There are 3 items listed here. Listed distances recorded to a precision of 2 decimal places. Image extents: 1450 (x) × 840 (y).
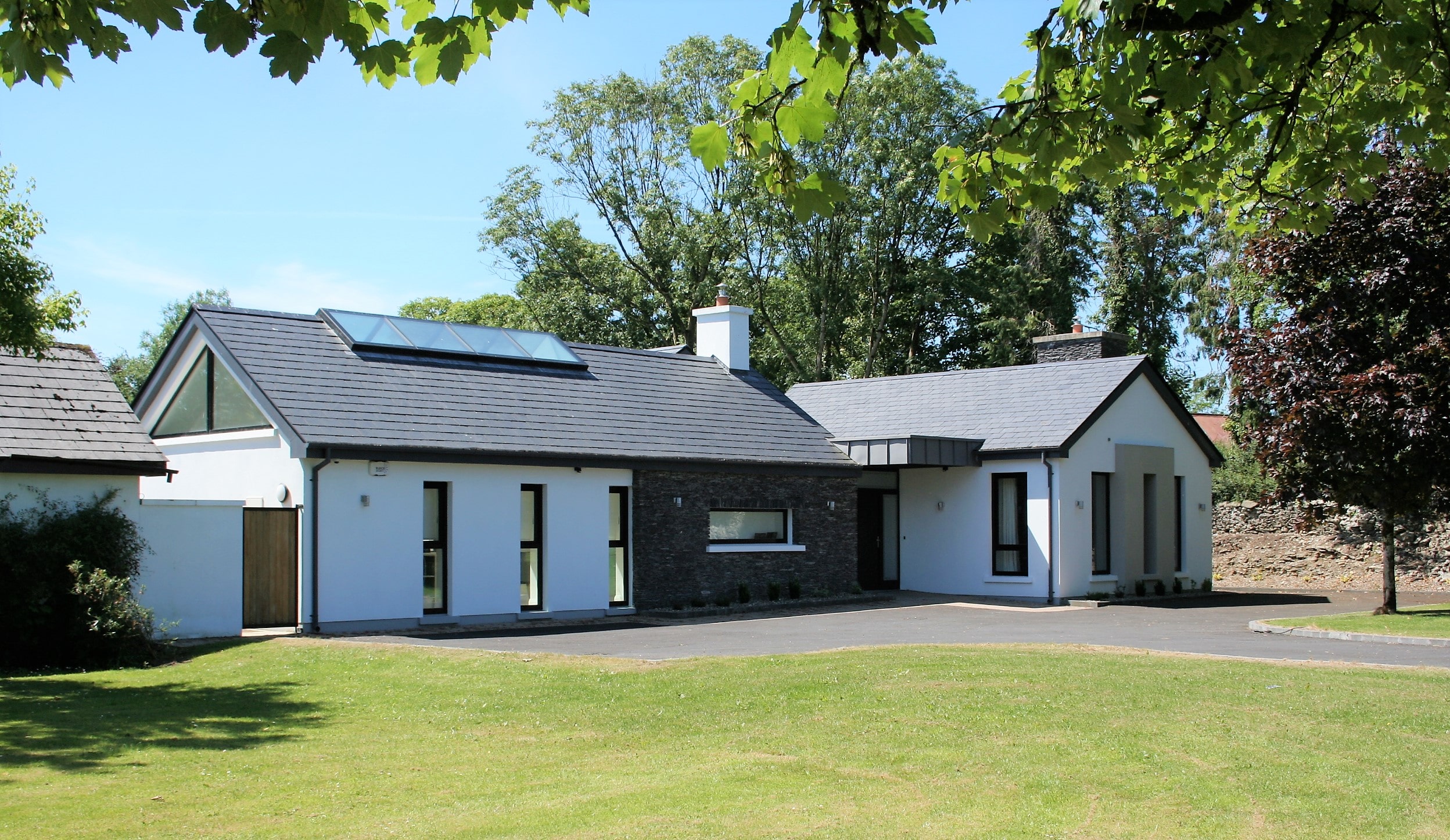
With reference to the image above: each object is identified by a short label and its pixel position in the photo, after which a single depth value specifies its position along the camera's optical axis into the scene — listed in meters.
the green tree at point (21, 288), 12.97
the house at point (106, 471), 15.92
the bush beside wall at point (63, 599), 14.92
